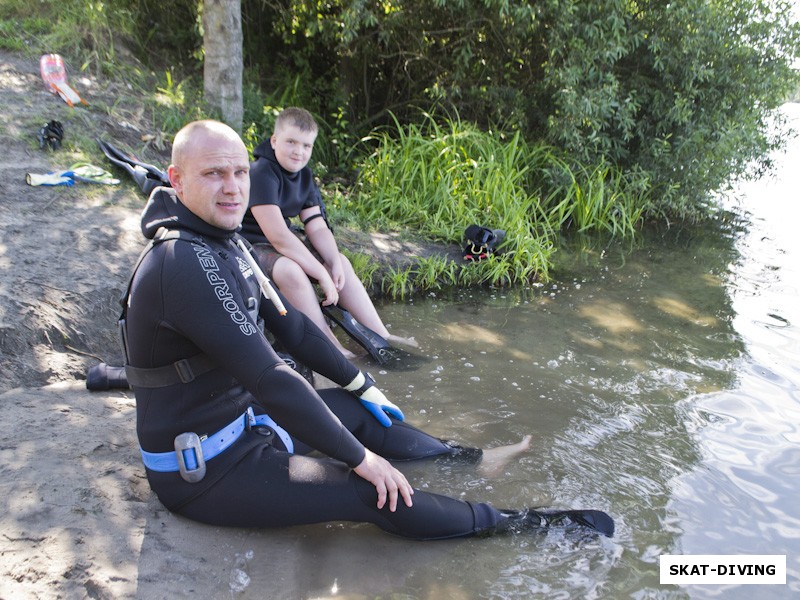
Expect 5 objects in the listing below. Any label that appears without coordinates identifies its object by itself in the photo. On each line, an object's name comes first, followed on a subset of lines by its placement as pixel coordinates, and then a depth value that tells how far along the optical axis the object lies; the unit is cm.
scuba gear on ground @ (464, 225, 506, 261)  608
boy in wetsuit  425
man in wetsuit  224
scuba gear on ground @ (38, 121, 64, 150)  561
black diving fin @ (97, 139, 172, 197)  528
